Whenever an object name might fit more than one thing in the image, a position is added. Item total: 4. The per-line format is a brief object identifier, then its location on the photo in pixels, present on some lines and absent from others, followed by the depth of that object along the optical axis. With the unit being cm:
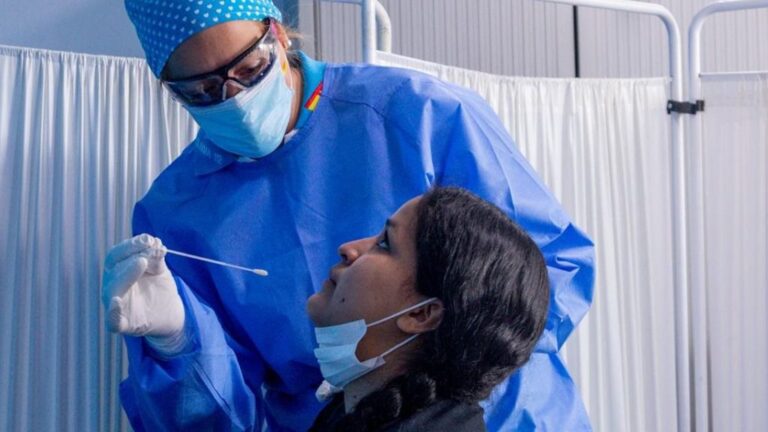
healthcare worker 224
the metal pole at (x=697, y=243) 310
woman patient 208
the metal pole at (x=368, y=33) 263
